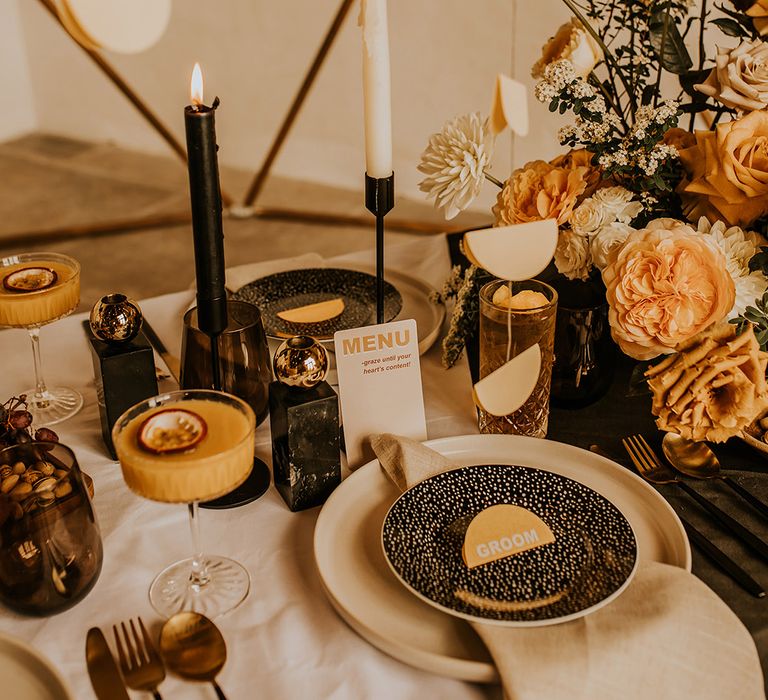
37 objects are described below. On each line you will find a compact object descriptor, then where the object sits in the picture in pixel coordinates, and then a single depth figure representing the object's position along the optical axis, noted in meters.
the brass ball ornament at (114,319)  0.94
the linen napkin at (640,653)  0.67
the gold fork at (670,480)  0.86
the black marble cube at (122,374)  0.96
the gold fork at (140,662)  0.69
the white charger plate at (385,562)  0.72
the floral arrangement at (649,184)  0.90
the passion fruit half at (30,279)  1.04
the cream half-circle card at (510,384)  0.93
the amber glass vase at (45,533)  0.71
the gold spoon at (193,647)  0.71
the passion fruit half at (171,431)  0.72
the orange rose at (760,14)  1.02
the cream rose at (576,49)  1.09
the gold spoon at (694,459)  0.95
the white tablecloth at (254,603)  0.72
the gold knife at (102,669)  0.69
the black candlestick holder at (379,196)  0.94
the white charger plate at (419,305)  1.24
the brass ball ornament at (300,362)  0.87
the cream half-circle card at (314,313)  1.22
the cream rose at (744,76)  0.98
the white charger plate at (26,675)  0.67
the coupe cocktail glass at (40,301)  1.01
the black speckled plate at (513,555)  0.73
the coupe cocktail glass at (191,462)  0.70
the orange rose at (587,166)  1.10
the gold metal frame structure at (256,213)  3.29
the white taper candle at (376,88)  0.85
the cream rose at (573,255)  1.03
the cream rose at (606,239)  1.00
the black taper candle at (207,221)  0.76
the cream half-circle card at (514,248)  0.91
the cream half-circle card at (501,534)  0.78
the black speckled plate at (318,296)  1.22
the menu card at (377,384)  0.96
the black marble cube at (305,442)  0.88
